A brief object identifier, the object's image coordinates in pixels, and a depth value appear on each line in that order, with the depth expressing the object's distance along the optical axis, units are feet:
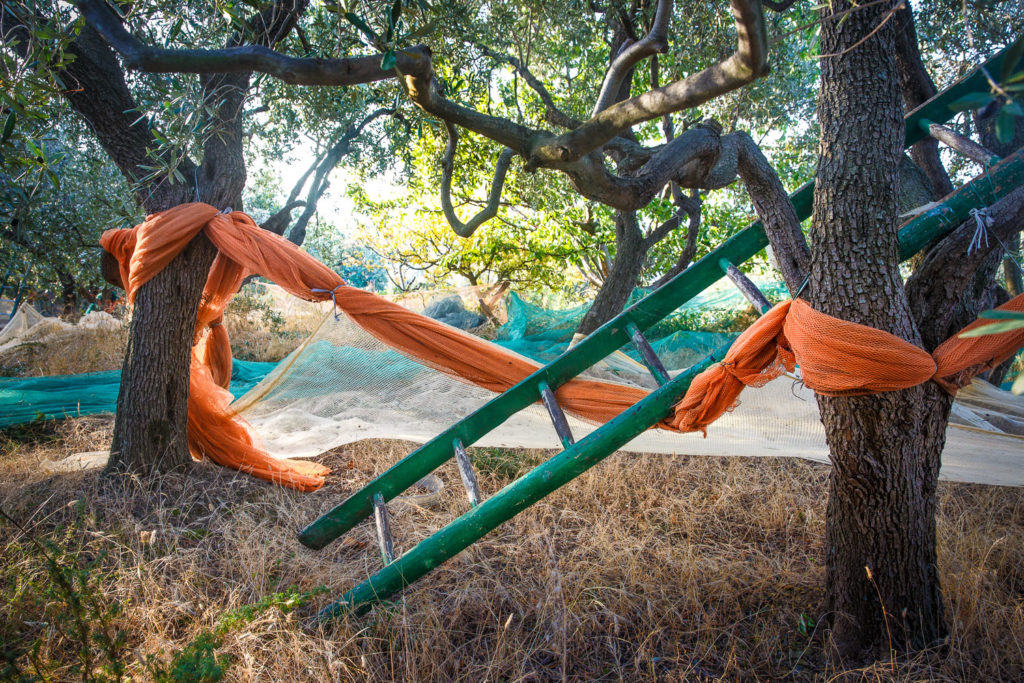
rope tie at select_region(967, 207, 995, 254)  5.29
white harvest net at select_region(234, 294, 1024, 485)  8.30
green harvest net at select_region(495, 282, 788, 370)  19.61
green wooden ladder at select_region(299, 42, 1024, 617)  5.67
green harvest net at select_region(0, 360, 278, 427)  13.37
